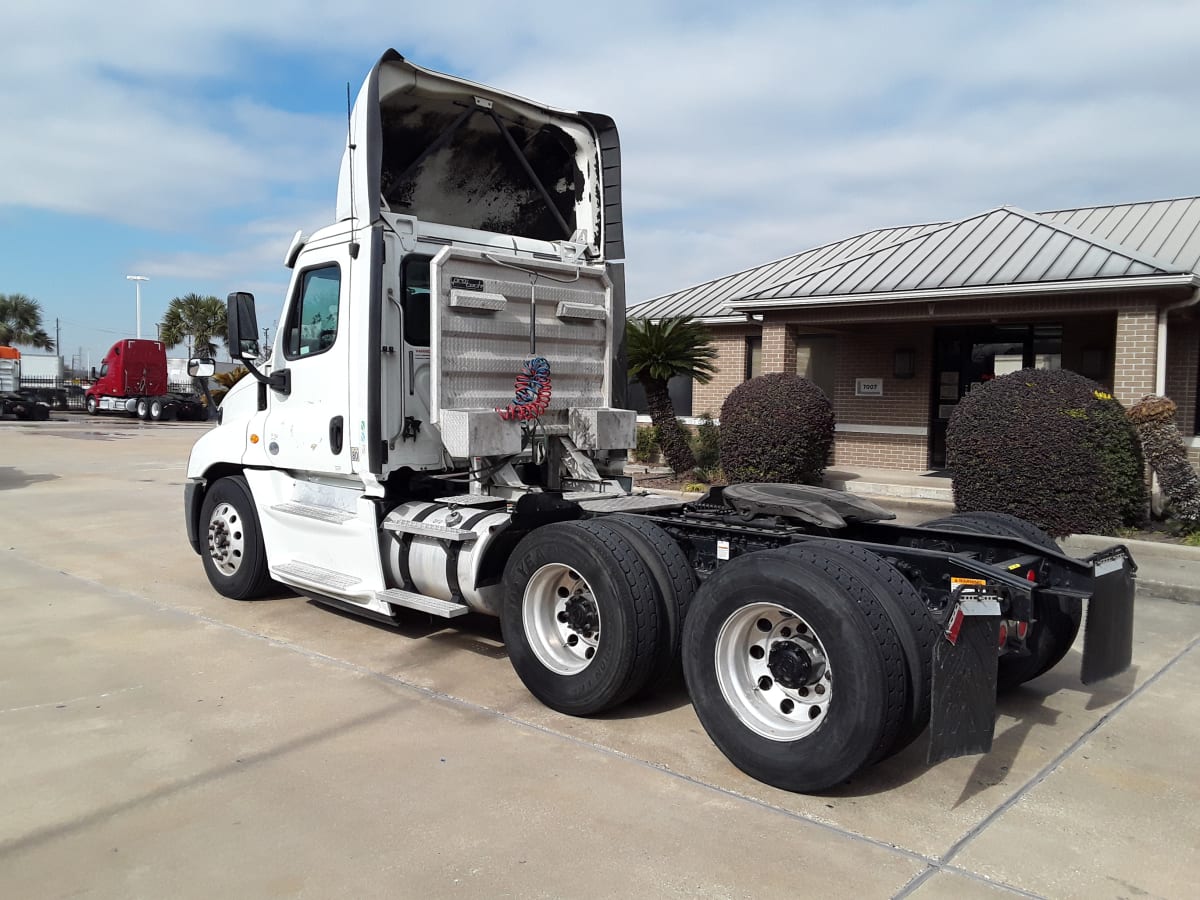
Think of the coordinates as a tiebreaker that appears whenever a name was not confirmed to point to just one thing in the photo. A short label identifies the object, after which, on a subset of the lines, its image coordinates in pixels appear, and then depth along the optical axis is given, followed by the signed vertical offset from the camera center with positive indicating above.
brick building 10.97 +1.23
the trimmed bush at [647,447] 15.88 -0.74
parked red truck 39.97 +0.73
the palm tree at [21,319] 62.84 +5.66
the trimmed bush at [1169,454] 9.23 -0.49
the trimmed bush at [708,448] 14.36 -0.68
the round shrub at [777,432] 11.77 -0.35
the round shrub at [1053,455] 9.07 -0.50
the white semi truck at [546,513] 3.91 -0.66
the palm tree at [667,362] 13.07 +0.60
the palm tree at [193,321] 52.88 +4.67
